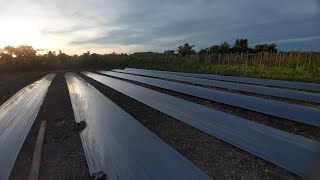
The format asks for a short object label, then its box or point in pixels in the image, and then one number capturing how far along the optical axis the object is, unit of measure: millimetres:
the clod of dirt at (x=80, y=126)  1923
